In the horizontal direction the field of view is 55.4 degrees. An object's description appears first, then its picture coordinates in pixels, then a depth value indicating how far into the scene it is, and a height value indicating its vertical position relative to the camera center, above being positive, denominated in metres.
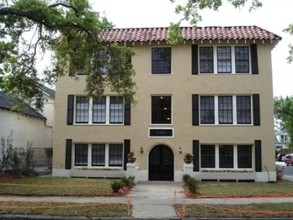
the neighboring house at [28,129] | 19.87 +0.73
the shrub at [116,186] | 12.28 -2.05
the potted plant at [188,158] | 17.07 -1.11
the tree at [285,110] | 39.05 +4.19
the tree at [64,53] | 10.41 +3.48
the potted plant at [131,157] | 17.36 -1.13
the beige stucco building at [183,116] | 17.67 +1.52
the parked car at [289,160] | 40.01 -2.79
